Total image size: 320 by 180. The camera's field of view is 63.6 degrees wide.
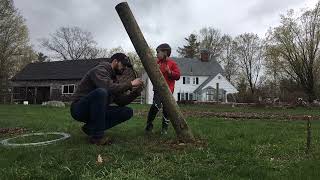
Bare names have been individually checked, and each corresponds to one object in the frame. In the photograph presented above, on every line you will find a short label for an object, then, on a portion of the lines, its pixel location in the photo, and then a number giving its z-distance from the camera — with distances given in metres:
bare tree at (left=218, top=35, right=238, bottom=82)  51.96
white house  42.76
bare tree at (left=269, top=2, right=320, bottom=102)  33.65
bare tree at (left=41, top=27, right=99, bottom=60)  49.61
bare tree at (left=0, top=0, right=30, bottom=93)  29.66
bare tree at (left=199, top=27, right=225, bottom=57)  52.18
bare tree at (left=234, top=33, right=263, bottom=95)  50.56
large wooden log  4.05
